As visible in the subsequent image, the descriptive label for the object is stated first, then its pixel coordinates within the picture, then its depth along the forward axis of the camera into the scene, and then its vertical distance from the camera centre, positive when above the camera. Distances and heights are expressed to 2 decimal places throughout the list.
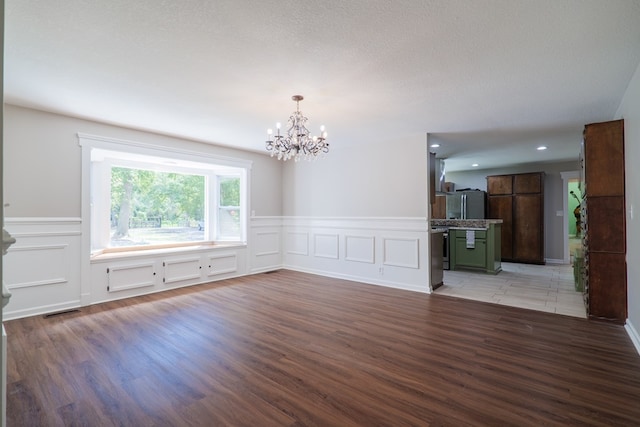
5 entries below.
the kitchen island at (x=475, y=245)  5.99 -0.59
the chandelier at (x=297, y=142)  3.25 +0.77
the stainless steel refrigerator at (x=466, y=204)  7.64 +0.27
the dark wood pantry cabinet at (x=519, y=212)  7.07 +0.07
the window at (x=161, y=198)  4.67 +0.31
